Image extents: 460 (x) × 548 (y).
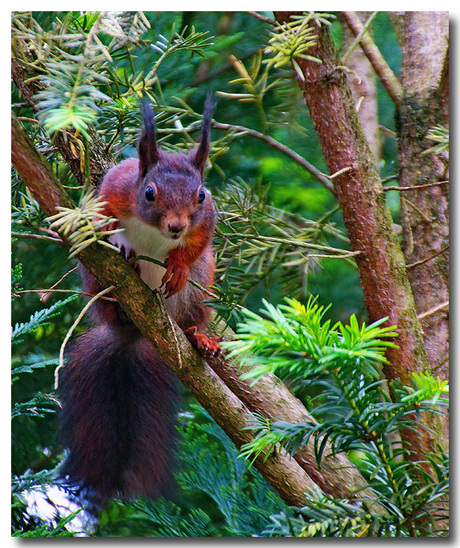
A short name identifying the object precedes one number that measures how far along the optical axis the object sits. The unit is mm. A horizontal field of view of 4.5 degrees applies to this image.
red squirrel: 4355
